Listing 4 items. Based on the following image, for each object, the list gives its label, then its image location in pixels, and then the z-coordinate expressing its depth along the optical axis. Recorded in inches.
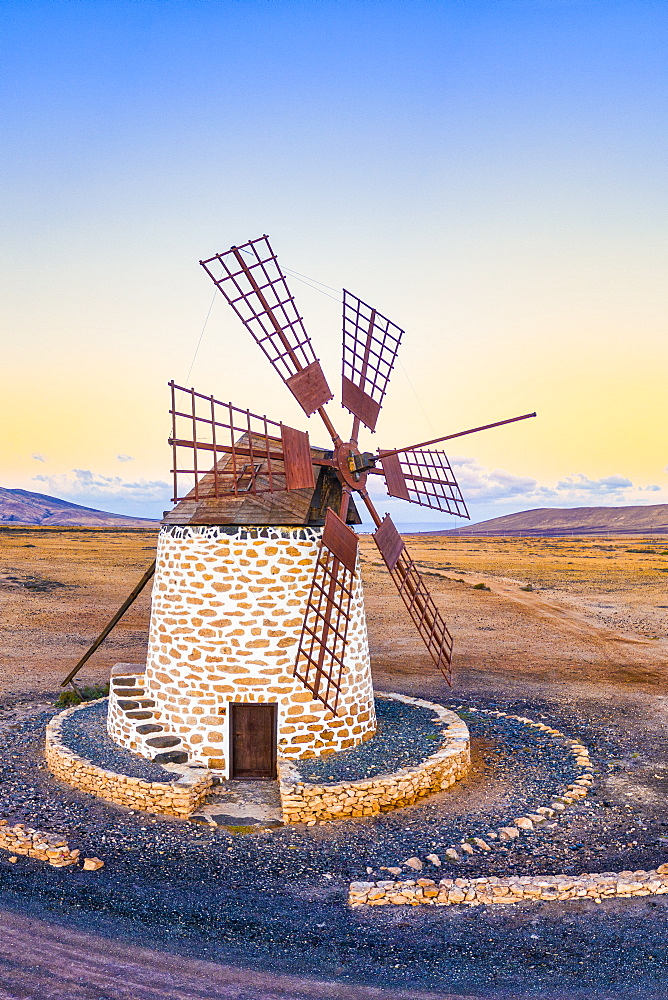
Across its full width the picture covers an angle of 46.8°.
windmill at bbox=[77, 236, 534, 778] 498.9
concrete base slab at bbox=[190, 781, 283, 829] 452.1
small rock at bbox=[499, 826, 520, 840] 437.4
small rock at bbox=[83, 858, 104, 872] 397.7
